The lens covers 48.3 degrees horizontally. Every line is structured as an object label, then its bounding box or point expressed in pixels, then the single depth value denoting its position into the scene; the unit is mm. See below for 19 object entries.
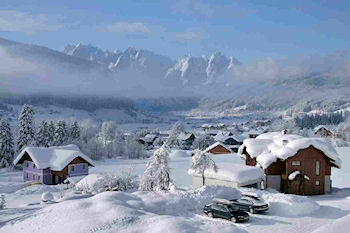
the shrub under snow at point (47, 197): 34000
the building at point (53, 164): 55188
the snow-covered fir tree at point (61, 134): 93375
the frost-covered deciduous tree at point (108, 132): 123375
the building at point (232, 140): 124062
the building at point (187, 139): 135062
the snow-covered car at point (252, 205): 25516
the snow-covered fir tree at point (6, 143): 77062
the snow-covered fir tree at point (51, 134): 92044
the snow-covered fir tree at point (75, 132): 100188
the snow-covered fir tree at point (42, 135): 87562
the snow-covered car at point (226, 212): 23672
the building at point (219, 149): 90588
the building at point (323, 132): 135125
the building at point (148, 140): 142775
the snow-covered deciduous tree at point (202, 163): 37438
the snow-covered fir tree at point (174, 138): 124438
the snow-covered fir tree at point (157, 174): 32762
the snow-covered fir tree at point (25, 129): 79750
